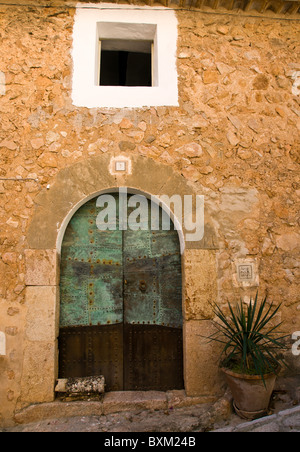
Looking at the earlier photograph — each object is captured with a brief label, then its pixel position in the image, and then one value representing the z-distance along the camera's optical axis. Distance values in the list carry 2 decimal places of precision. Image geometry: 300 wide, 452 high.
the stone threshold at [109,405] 3.06
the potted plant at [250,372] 2.83
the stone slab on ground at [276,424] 2.47
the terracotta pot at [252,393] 2.85
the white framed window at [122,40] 3.66
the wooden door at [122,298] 3.43
